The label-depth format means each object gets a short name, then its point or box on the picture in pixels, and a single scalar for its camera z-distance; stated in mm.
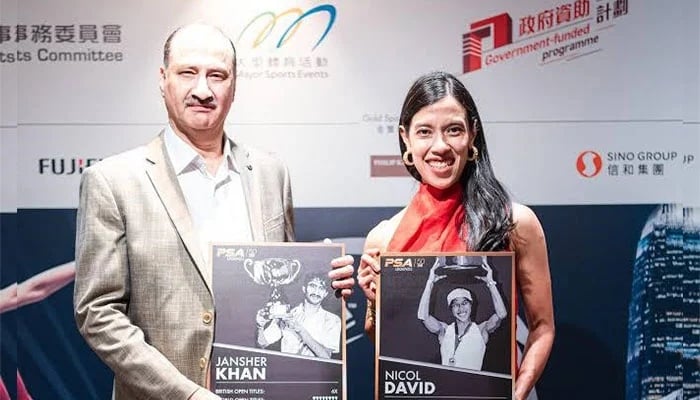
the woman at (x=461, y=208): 2941
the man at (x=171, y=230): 2688
